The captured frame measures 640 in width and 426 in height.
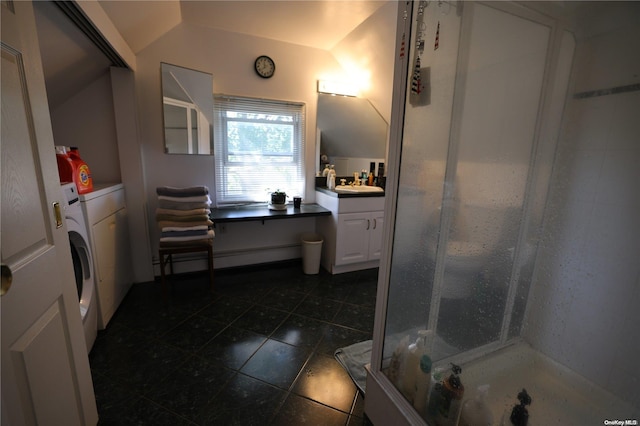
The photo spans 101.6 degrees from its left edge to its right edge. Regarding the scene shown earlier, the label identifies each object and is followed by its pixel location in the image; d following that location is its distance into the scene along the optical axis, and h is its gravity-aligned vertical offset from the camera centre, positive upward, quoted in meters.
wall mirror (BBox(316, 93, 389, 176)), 2.98 +0.38
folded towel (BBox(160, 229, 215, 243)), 2.15 -0.63
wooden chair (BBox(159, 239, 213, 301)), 2.16 -0.73
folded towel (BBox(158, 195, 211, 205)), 2.15 -0.30
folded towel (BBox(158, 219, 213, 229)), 2.16 -0.51
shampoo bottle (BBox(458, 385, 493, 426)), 0.83 -0.77
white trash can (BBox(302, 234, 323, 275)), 2.79 -0.96
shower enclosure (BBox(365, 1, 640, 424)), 0.72 -0.04
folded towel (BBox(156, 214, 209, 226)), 2.16 -0.46
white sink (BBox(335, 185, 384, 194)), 2.75 -0.25
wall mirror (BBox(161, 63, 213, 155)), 2.34 +0.47
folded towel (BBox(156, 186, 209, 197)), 2.15 -0.24
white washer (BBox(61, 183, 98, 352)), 1.48 -0.66
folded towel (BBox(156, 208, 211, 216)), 2.15 -0.41
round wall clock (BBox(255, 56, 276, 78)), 2.61 +0.97
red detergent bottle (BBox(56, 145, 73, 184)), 1.56 -0.04
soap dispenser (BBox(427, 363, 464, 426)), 0.90 -0.81
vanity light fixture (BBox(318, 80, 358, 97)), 2.88 +0.86
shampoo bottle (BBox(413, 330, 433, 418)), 1.01 -0.78
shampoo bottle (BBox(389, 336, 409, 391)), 1.10 -0.83
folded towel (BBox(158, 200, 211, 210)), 2.15 -0.36
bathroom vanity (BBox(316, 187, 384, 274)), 2.67 -0.66
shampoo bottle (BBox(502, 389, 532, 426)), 0.75 -0.70
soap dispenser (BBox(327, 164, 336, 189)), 2.93 -0.15
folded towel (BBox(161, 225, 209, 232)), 2.13 -0.55
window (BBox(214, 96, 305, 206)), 2.66 +0.16
